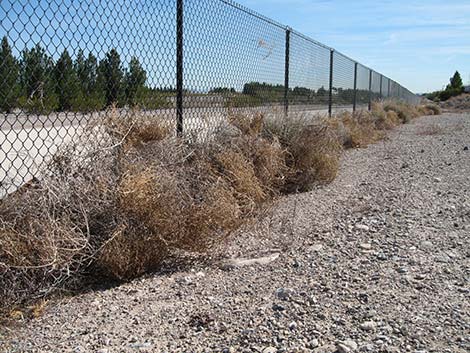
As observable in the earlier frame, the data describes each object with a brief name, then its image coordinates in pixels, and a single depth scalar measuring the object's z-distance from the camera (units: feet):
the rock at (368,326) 9.40
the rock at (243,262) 13.09
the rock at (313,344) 8.89
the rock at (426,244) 14.30
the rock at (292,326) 9.53
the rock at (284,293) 10.94
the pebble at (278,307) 10.30
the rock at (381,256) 13.36
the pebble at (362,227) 16.28
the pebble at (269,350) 8.73
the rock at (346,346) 8.68
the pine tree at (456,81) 282.28
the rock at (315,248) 14.21
